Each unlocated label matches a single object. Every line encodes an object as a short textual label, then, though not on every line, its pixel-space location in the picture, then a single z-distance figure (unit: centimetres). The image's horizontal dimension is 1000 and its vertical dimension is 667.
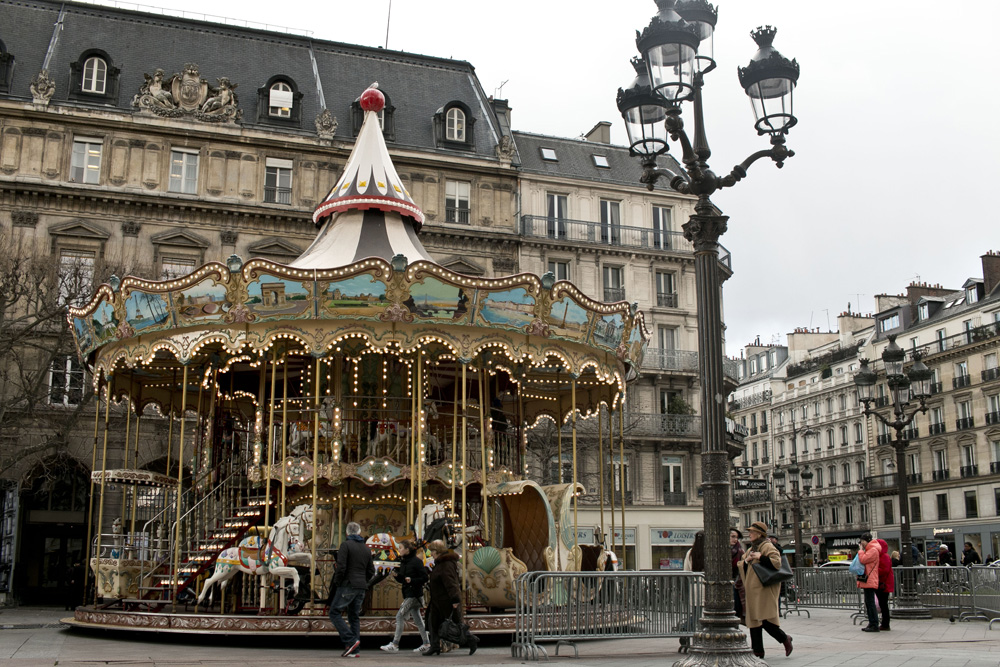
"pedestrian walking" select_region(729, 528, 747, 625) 1398
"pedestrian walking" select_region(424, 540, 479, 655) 1220
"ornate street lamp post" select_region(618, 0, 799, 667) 917
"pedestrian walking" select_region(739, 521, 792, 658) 1145
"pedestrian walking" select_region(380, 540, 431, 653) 1232
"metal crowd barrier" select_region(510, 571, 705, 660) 1228
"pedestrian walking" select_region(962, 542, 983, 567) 2338
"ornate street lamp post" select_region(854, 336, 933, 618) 1967
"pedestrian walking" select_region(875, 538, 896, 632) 1658
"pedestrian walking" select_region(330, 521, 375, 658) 1192
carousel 1414
